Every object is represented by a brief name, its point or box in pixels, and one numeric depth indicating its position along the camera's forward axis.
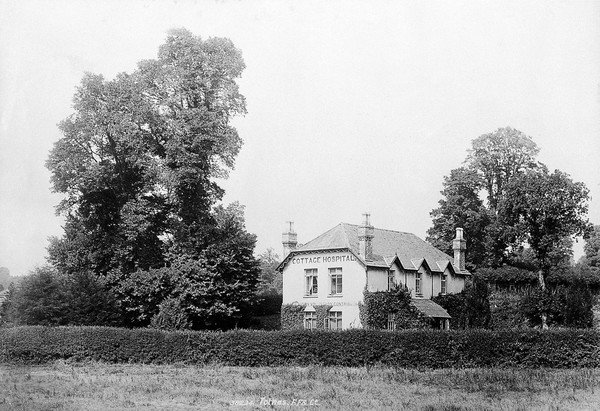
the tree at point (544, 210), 51.59
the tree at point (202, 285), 41.88
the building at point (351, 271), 45.72
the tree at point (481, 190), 59.03
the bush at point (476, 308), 45.03
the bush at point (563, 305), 46.38
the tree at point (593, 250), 78.07
